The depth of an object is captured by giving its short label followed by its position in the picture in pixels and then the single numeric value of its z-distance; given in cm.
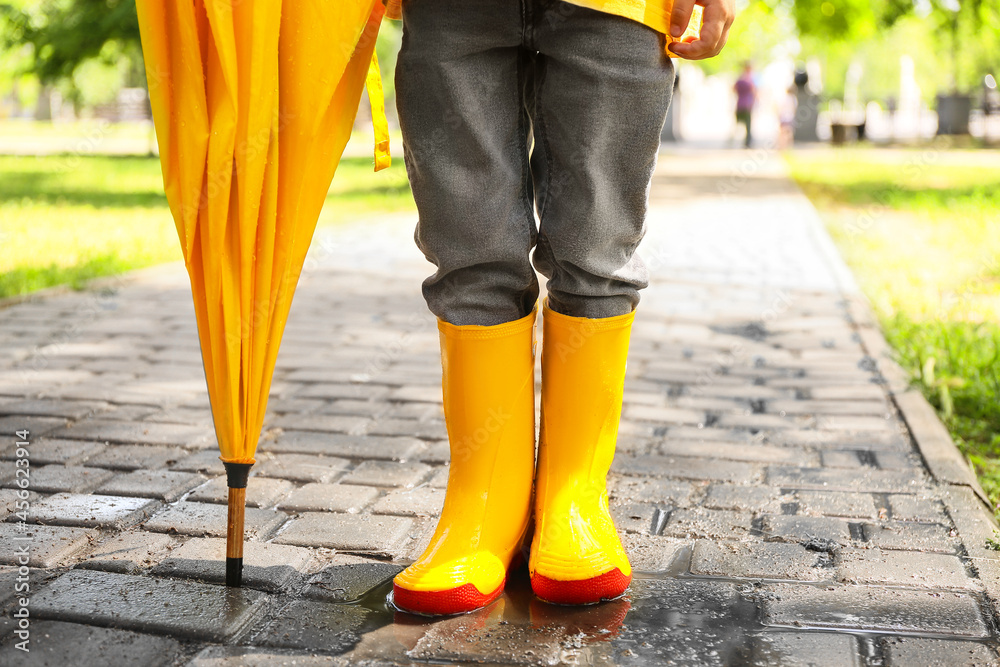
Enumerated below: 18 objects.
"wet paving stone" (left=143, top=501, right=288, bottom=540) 214
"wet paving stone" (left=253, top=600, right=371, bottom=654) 165
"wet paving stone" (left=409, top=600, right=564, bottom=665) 161
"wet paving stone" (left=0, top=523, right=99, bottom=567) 196
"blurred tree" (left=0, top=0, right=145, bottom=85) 1101
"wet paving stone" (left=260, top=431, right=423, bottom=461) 275
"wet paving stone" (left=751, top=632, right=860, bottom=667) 161
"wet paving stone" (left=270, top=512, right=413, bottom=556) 210
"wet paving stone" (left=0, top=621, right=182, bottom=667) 156
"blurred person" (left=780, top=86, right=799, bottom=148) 2259
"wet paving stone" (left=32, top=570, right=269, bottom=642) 169
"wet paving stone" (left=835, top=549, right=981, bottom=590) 192
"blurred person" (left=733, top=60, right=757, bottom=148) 2064
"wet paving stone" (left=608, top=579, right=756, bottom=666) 163
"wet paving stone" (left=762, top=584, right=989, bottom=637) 173
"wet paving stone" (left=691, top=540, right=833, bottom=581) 197
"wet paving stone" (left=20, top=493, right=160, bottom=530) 217
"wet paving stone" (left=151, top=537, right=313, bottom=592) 190
